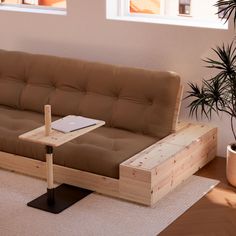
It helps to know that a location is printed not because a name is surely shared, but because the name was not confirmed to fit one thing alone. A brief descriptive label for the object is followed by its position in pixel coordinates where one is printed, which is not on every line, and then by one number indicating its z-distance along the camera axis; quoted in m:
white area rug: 3.90
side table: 4.03
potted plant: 4.48
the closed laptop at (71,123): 4.17
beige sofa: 4.34
